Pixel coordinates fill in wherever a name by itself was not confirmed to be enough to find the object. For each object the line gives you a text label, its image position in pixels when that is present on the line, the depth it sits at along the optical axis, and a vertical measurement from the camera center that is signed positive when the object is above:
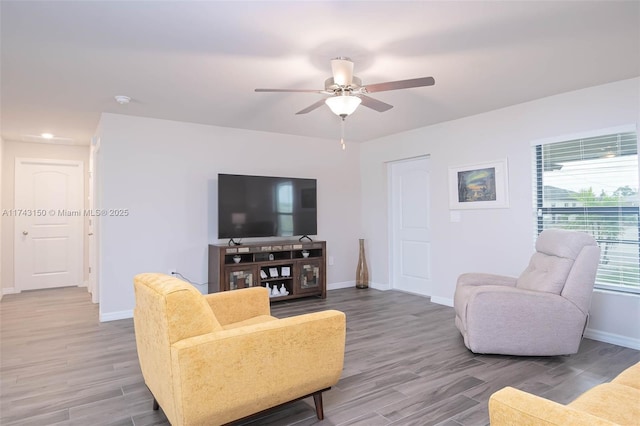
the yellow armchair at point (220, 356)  1.64 -0.67
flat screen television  4.70 +0.16
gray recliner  2.92 -0.76
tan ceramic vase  5.92 -0.89
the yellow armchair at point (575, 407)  1.03 -0.60
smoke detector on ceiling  3.63 +1.21
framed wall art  4.18 +0.36
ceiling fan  2.50 +0.91
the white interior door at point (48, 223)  5.91 -0.03
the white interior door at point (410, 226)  5.36 -0.15
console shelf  4.49 -0.64
